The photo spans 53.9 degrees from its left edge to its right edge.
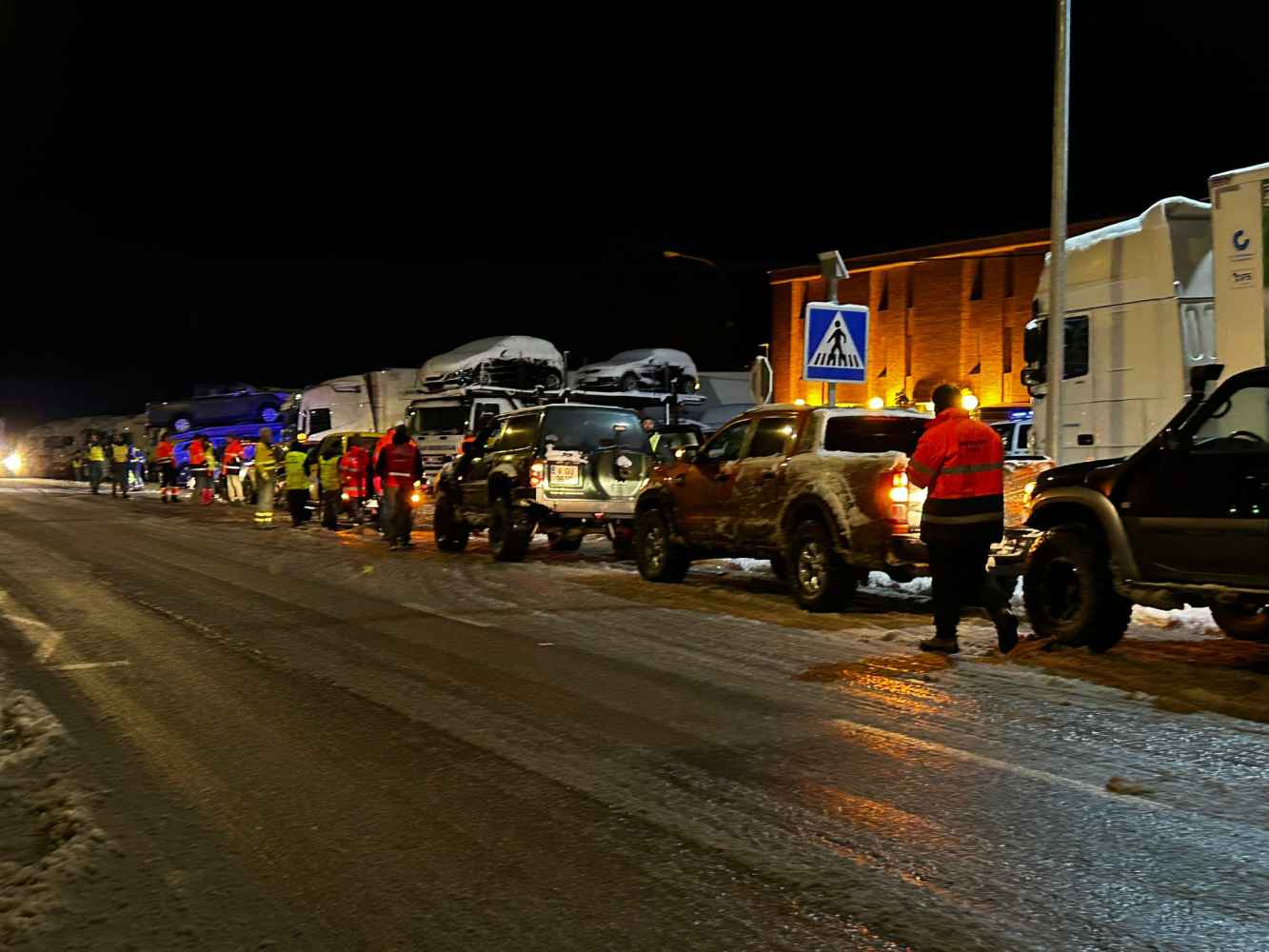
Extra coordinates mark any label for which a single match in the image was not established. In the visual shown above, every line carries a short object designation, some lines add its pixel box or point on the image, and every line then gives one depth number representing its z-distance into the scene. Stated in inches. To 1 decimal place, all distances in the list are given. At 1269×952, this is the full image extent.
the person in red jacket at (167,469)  1231.5
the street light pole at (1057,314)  498.3
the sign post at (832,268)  570.6
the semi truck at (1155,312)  385.7
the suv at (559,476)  593.3
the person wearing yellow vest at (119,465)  1278.3
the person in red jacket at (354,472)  868.6
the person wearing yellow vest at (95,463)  1350.9
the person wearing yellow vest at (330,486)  882.1
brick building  1371.8
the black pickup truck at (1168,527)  298.4
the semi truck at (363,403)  1243.8
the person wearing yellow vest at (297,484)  894.4
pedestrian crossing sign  543.2
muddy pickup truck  402.3
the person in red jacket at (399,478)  692.7
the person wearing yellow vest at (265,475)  919.0
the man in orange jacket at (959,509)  332.2
